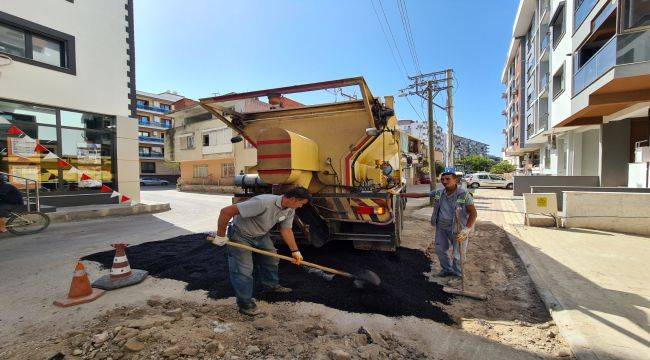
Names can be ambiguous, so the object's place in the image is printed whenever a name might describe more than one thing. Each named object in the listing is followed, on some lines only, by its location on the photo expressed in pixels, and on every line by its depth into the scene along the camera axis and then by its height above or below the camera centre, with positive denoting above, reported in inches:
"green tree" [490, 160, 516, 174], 1642.5 +9.5
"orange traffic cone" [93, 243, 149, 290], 138.6 -49.8
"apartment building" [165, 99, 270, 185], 908.6 +77.1
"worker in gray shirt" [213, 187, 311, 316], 116.3 -26.3
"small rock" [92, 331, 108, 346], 93.2 -52.2
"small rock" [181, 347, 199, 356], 88.6 -53.2
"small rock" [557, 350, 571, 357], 92.9 -57.1
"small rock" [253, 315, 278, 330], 106.0 -54.5
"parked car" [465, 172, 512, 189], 993.4 -34.7
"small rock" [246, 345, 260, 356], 91.7 -55.1
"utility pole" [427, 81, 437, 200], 495.8 +43.0
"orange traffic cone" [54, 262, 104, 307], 122.6 -49.8
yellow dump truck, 151.8 +5.9
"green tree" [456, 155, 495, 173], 2241.6 +50.7
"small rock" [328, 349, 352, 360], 88.3 -54.4
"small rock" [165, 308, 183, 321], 109.0 -52.5
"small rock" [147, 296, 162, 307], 121.0 -52.9
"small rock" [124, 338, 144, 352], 88.9 -51.7
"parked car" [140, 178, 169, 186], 1382.9 -49.1
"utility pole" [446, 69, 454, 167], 652.7 +113.2
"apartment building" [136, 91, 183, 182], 1691.7 +199.8
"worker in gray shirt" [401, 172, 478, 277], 159.5 -26.4
